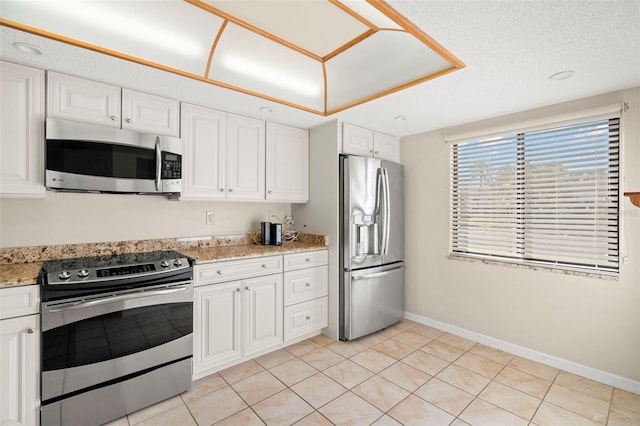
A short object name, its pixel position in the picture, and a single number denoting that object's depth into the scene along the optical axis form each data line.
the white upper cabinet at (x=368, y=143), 3.12
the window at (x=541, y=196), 2.37
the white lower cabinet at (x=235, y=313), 2.29
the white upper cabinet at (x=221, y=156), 2.53
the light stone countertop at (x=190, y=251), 1.71
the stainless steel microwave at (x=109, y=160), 1.94
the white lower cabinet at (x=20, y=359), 1.59
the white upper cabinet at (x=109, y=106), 1.97
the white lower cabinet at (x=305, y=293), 2.85
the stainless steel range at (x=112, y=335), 1.71
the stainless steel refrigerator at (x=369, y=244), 3.02
